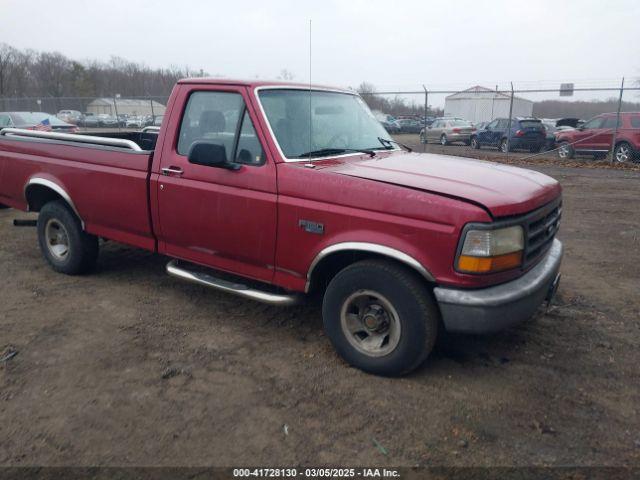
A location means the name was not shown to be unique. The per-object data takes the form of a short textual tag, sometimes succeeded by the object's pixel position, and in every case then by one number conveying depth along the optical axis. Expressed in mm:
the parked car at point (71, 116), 31612
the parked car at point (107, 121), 31894
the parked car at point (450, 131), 24766
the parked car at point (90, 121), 32888
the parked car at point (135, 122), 28167
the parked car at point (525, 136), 19516
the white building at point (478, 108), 38750
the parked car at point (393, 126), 34569
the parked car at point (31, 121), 14727
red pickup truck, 3135
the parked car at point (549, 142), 20078
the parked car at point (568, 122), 26469
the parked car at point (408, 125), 37519
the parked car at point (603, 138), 15344
